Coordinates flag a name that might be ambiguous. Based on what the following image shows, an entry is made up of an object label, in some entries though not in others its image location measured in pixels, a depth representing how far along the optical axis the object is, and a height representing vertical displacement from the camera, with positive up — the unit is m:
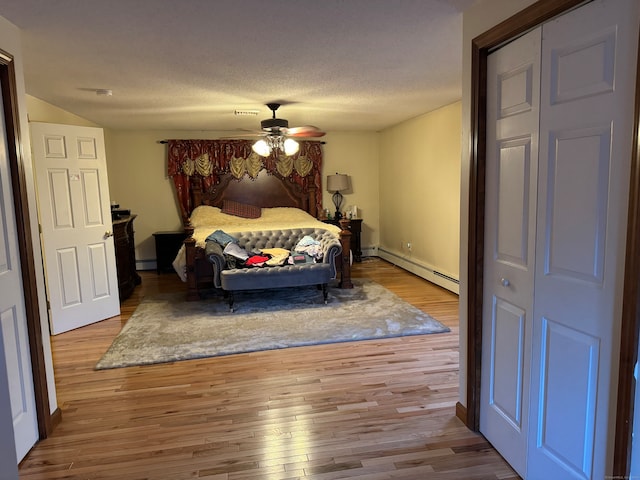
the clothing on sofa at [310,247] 5.02 -0.66
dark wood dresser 4.95 -0.72
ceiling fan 4.71 +0.68
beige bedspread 5.27 -0.42
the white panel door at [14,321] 2.08 -0.61
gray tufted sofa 4.43 -0.85
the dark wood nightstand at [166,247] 6.34 -0.77
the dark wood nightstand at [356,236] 7.01 -0.75
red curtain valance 6.55 +0.49
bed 5.34 -0.24
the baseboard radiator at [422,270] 5.10 -1.12
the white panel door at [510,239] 1.82 -0.24
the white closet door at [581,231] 1.42 -0.17
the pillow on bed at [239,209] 6.57 -0.24
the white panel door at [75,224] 3.87 -0.25
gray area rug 3.54 -1.25
